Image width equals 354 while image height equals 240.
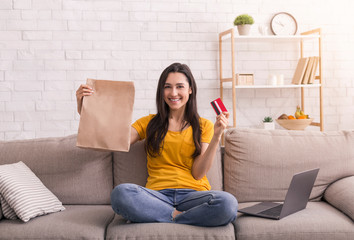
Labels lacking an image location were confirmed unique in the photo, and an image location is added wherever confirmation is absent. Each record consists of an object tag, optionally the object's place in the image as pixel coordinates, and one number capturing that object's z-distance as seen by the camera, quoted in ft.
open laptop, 6.66
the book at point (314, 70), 12.42
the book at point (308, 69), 12.43
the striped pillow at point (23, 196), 6.77
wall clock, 13.02
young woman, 6.49
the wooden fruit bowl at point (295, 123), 12.15
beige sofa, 7.90
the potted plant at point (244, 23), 12.21
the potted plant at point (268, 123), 12.72
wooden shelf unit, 12.05
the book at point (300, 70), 12.41
